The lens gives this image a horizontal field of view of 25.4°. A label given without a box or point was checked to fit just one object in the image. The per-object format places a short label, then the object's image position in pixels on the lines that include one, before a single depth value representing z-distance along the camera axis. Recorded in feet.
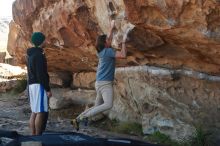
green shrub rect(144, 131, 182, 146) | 26.16
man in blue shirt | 24.36
